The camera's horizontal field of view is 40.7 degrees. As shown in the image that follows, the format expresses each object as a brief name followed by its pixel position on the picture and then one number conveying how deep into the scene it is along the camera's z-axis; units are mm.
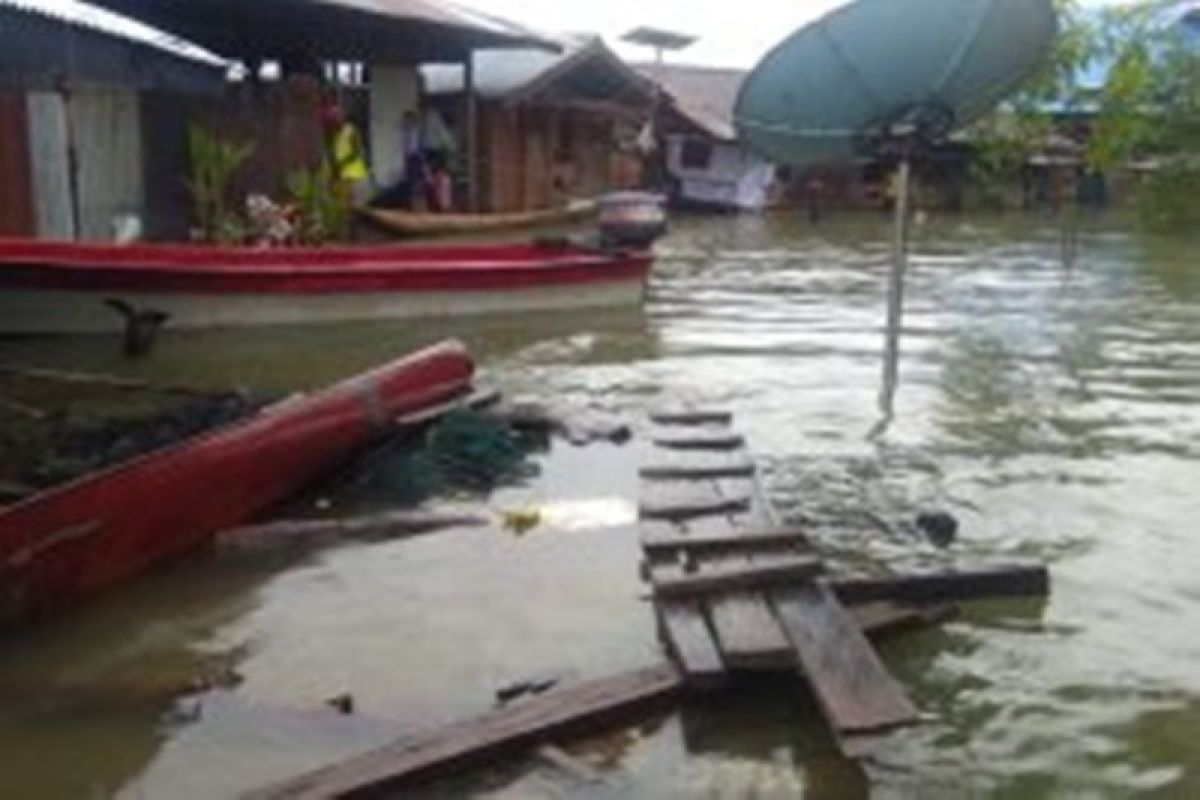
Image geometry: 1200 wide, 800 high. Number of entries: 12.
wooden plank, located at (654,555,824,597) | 6949
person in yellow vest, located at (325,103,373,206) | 20531
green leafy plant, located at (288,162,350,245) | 19297
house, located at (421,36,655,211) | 28578
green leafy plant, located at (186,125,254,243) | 18281
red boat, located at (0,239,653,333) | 14477
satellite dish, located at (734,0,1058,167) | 10609
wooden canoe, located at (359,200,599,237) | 22828
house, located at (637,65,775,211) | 38844
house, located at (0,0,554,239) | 15953
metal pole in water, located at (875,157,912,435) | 11078
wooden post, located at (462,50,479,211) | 23938
